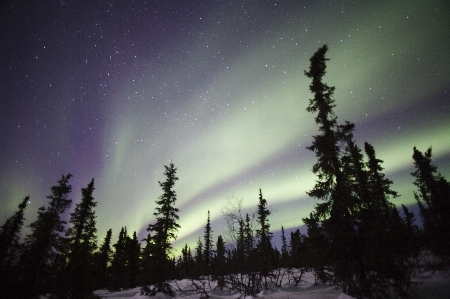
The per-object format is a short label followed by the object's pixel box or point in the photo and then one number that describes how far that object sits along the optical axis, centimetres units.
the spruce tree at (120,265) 3373
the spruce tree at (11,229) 2683
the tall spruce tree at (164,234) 1920
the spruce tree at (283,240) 6456
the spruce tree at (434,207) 1526
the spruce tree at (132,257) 3737
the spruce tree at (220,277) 1581
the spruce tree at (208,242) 4877
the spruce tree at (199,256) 3708
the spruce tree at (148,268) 1945
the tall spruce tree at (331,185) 1069
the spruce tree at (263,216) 3538
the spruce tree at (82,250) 1438
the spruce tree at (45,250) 1098
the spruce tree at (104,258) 3731
